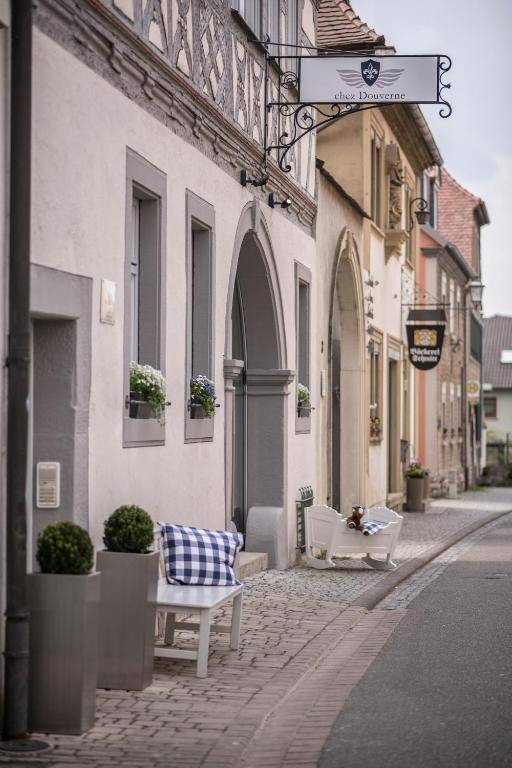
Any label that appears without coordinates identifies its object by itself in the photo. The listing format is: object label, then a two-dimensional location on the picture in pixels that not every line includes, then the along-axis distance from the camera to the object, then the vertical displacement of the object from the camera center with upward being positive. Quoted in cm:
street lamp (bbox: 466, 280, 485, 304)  3684 +469
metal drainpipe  659 +40
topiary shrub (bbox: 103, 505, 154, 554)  789 -43
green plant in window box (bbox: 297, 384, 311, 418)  1633 +73
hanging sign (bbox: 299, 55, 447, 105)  1274 +371
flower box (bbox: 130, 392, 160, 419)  984 +38
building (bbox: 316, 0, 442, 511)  1895 +285
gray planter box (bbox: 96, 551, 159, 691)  781 -91
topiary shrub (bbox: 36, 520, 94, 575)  680 -47
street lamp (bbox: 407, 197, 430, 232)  2671 +504
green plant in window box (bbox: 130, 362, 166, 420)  984 +51
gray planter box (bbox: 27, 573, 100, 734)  673 -96
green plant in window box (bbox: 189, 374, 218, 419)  1157 +56
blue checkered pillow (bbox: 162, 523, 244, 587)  916 -68
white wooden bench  835 -96
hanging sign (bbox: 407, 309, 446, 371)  2827 +253
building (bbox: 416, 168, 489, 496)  3494 +390
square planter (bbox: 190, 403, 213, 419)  1166 +42
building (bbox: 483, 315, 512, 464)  7888 +409
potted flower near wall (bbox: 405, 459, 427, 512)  2794 -65
